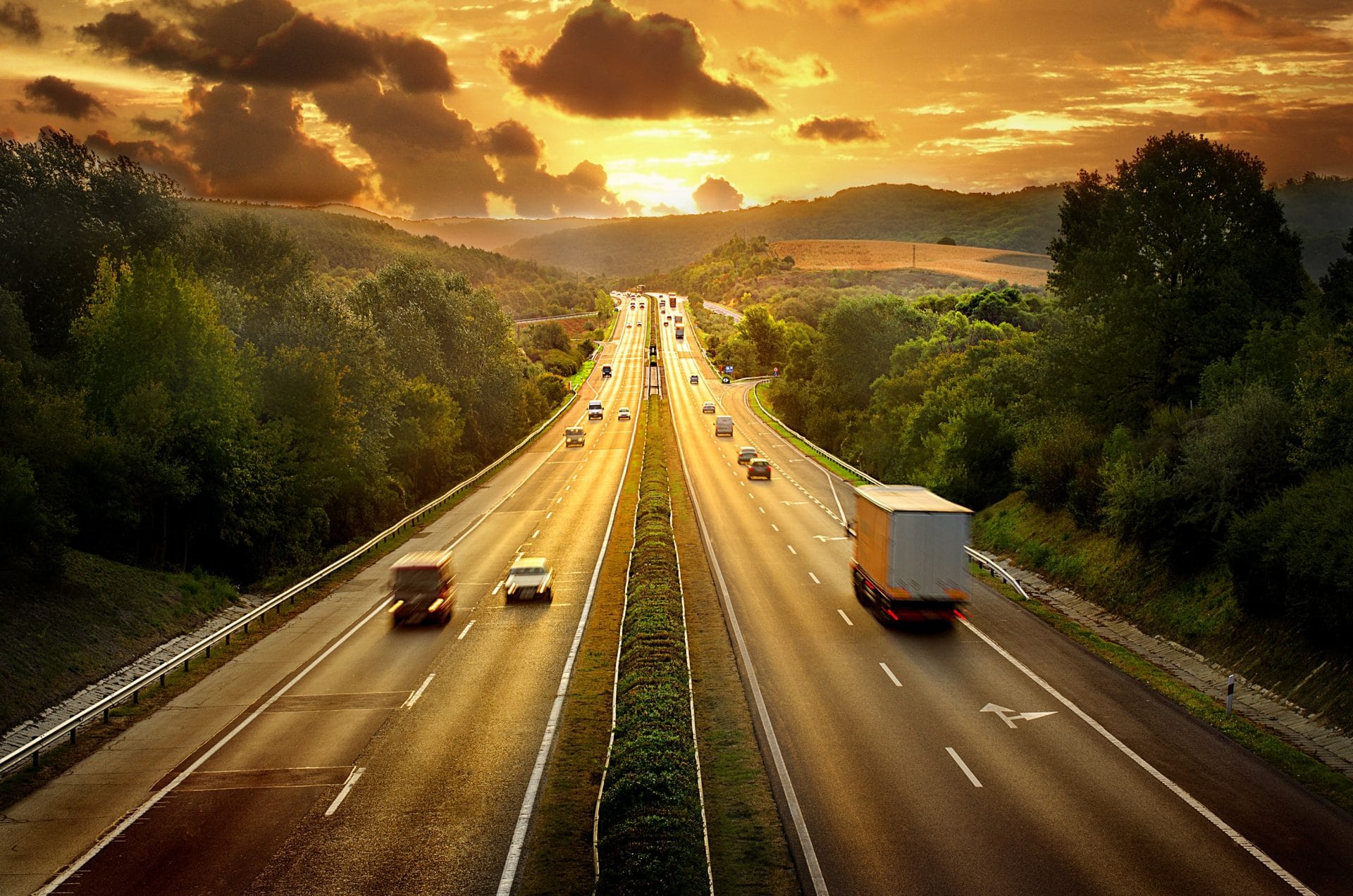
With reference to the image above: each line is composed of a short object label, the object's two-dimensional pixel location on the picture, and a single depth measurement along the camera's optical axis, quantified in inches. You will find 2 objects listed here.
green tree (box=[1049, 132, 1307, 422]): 1619.1
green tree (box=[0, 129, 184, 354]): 2032.5
